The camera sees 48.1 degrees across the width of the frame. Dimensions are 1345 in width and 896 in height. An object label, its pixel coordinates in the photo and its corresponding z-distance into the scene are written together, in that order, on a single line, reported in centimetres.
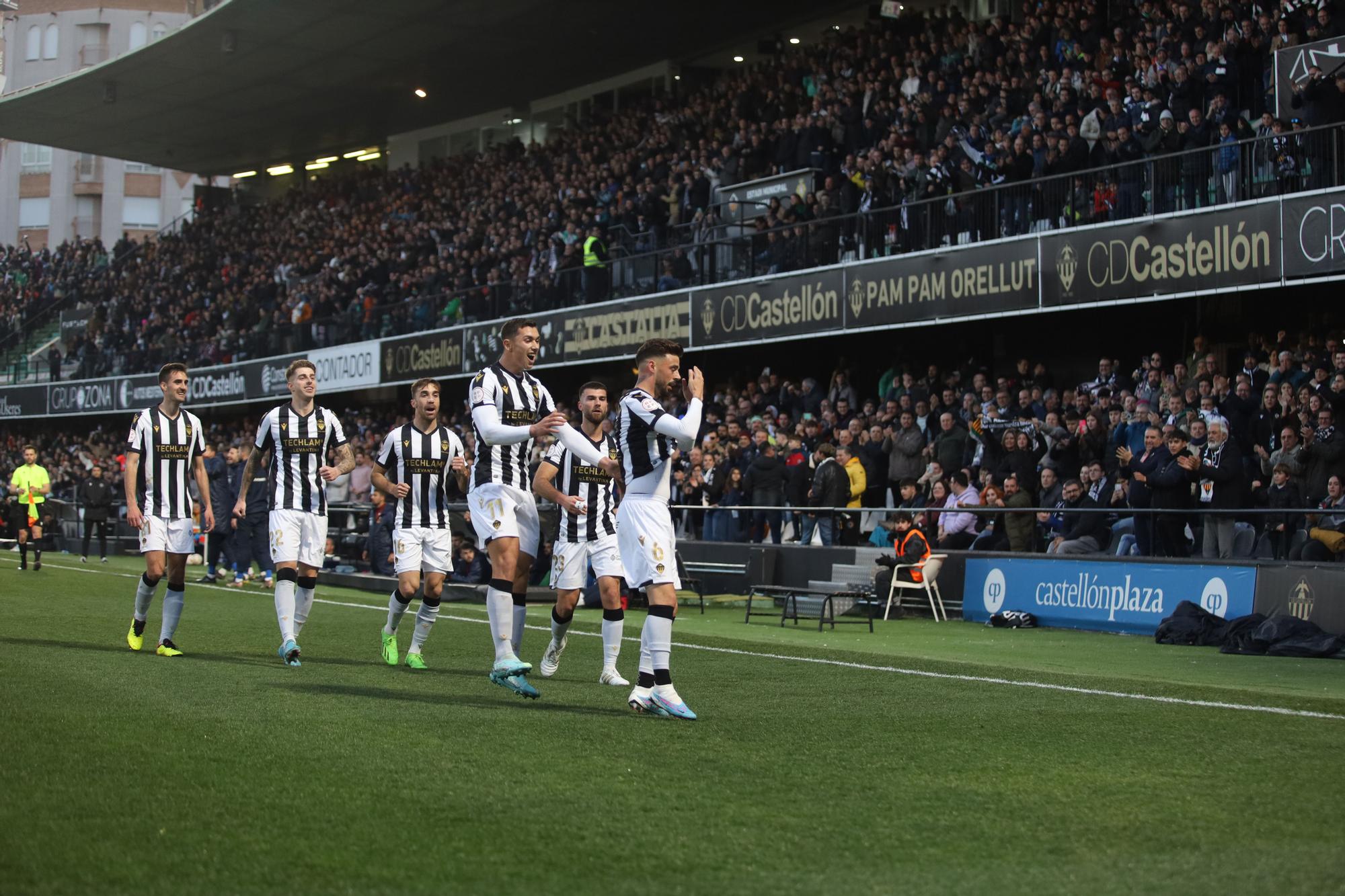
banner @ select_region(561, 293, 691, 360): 2692
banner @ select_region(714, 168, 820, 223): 2584
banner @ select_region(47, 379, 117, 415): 4628
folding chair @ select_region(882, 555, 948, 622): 1850
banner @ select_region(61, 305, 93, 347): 5275
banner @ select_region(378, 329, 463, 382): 3259
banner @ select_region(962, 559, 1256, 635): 1543
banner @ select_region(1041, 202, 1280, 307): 1798
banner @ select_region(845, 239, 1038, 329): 2089
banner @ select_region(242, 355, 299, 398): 3850
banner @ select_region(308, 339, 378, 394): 3547
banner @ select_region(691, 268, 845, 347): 2389
